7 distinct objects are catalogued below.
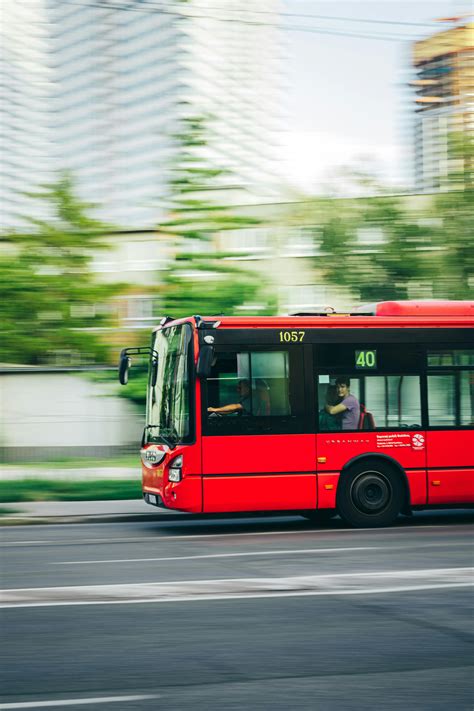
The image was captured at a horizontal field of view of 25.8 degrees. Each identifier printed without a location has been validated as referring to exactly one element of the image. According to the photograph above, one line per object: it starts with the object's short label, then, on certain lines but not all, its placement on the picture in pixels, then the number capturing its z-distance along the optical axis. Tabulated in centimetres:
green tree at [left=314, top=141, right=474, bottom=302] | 2742
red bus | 1323
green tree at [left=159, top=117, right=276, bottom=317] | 2712
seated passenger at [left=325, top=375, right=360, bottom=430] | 1373
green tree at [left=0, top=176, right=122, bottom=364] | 2800
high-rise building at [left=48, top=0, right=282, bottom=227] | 2869
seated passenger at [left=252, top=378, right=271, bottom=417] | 1345
